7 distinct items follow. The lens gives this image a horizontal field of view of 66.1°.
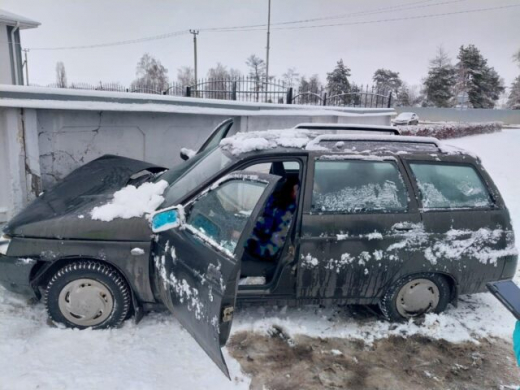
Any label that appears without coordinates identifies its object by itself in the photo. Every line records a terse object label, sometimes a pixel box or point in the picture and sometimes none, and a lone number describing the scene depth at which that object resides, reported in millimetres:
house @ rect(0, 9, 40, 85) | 15289
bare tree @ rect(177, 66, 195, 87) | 51184
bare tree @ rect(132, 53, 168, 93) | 55956
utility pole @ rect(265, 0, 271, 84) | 29298
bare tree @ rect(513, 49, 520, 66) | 50897
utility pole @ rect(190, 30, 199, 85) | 38334
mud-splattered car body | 3027
